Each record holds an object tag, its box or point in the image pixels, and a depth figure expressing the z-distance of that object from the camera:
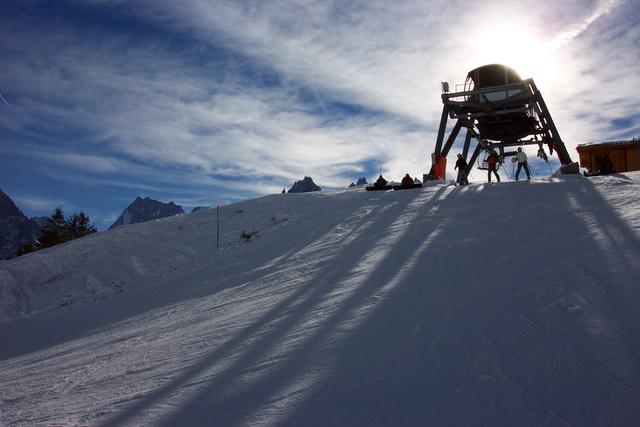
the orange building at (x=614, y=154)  23.02
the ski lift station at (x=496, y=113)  23.22
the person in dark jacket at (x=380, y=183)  19.81
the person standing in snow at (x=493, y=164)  19.95
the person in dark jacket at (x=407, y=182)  18.92
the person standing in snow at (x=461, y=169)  20.11
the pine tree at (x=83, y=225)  46.09
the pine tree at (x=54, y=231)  40.10
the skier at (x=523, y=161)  19.50
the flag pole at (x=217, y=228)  14.42
